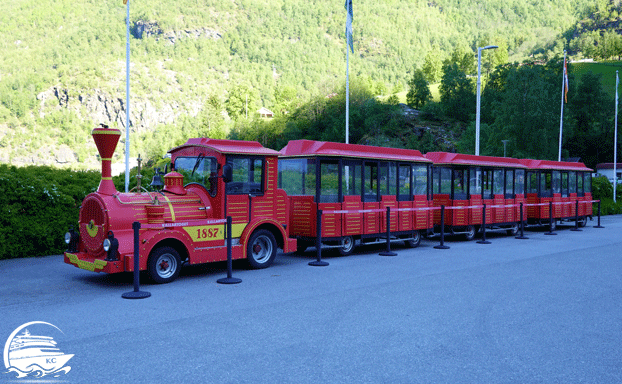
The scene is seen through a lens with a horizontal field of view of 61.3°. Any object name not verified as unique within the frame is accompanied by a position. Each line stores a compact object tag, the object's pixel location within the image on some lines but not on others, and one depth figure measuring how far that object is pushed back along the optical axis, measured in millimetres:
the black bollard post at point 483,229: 17134
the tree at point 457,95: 94312
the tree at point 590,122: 73250
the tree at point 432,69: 139525
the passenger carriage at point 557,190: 21766
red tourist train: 9586
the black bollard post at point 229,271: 9641
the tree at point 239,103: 138000
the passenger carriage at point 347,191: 13383
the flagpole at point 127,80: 21358
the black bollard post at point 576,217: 22186
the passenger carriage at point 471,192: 17953
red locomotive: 9372
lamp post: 24578
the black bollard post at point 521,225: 18562
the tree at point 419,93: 102688
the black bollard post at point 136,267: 8414
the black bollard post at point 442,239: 15486
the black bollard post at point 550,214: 20266
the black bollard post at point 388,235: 13977
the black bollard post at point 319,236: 12205
